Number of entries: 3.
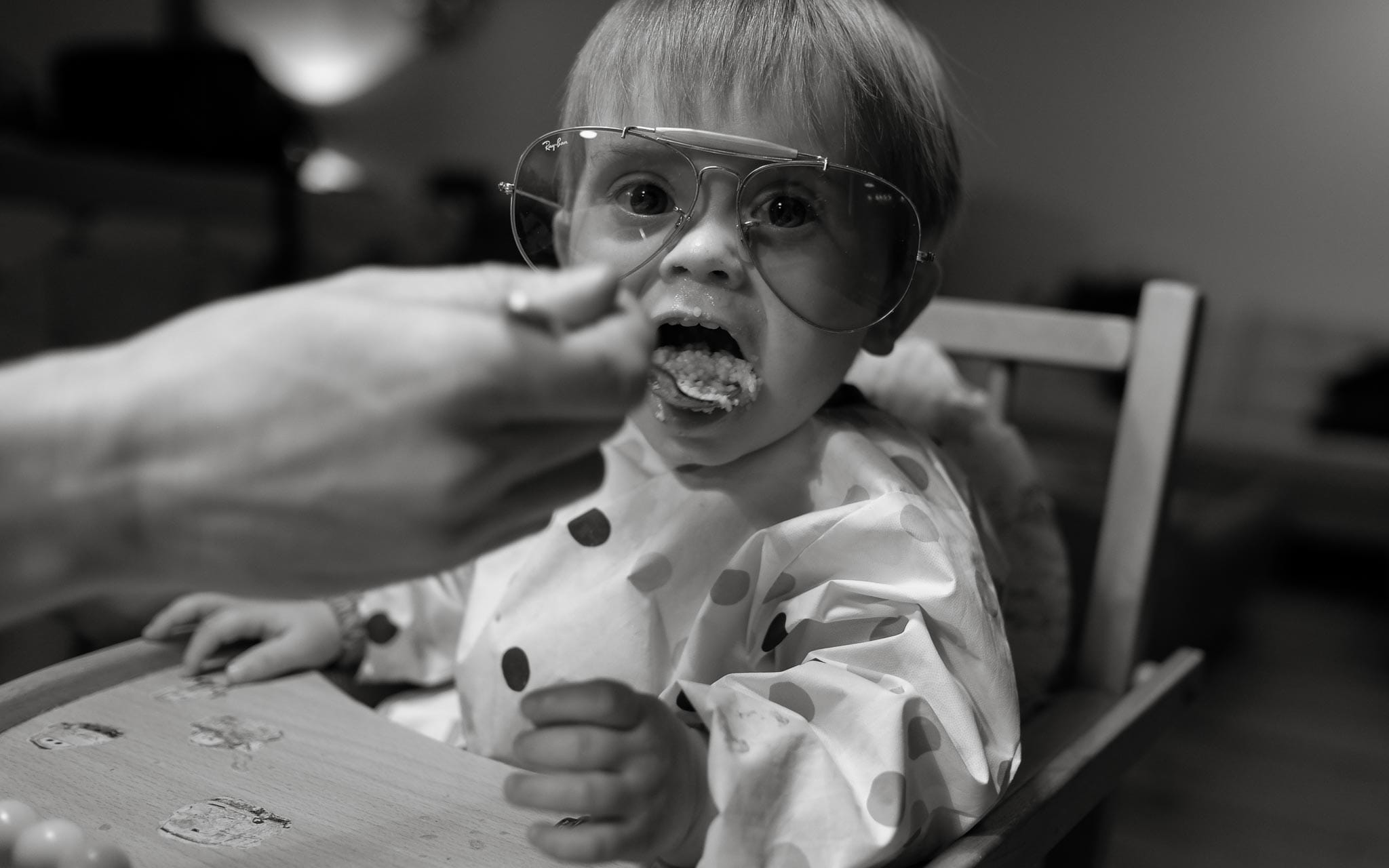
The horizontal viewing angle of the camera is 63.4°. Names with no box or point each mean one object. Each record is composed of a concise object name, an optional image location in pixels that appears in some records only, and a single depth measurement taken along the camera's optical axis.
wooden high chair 0.72
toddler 0.47
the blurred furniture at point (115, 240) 1.53
